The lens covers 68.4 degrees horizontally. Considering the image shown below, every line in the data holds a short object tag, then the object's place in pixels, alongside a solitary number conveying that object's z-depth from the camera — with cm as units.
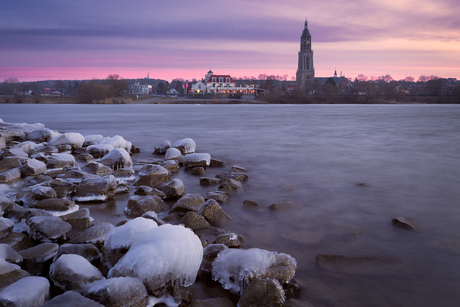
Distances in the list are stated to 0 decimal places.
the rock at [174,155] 736
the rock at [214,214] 403
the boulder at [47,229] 328
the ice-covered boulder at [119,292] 219
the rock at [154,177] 545
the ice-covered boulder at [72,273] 244
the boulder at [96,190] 475
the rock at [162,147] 913
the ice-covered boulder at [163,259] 244
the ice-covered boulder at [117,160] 656
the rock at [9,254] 264
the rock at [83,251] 285
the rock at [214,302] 239
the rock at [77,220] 366
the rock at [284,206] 455
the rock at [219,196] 481
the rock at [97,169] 586
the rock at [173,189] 488
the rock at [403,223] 397
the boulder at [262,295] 238
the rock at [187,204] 419
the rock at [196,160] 701
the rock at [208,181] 580
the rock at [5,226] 326
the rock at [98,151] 772
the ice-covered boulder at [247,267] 260
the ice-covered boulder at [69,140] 892
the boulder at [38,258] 277
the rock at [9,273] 240
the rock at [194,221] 376
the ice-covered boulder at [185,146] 848
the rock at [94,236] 313
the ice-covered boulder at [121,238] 287
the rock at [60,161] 623
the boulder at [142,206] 423
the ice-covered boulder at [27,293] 211
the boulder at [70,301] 202
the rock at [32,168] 558
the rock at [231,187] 535
